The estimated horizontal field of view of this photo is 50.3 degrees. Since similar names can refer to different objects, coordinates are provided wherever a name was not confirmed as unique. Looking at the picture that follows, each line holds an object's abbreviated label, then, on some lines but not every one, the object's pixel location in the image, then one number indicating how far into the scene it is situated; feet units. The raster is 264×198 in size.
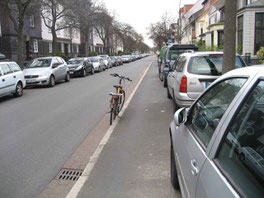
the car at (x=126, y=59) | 182.05
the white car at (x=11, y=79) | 36.50
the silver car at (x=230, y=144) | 5.32
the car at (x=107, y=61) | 109.40
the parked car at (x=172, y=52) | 41.57
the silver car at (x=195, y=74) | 21.34
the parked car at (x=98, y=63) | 88.79
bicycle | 23.68
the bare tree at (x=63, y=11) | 79.51
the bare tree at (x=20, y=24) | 59.93
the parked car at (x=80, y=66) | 70.11
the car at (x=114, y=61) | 131.61
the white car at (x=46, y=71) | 49.96
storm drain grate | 13.71
